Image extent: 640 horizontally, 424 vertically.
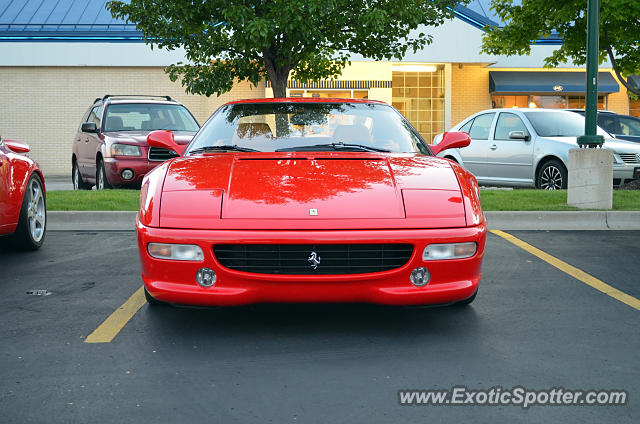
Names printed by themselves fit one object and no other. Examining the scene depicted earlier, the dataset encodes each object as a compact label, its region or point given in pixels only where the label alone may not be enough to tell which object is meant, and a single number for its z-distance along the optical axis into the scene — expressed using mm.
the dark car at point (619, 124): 14625
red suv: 12047
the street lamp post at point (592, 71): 10086
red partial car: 6789
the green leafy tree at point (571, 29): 14323
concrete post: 10102
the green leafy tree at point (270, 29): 13062
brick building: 25719
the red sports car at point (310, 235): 4203
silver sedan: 12602
